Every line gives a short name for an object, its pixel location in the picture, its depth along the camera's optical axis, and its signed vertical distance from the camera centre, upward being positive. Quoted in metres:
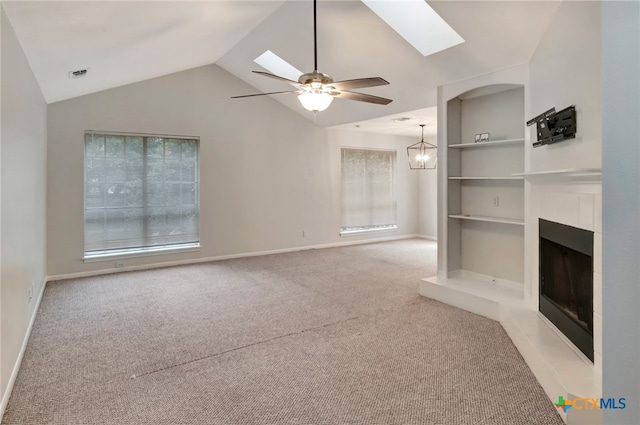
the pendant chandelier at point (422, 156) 7.87 +1.08
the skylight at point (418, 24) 3.66 +1.87
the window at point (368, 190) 7.95 +0.29
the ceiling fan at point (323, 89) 2.93 +0.97
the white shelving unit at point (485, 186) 3.97 +0.19
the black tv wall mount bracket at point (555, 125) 2.47 +0.57
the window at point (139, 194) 5.30 +0.17
